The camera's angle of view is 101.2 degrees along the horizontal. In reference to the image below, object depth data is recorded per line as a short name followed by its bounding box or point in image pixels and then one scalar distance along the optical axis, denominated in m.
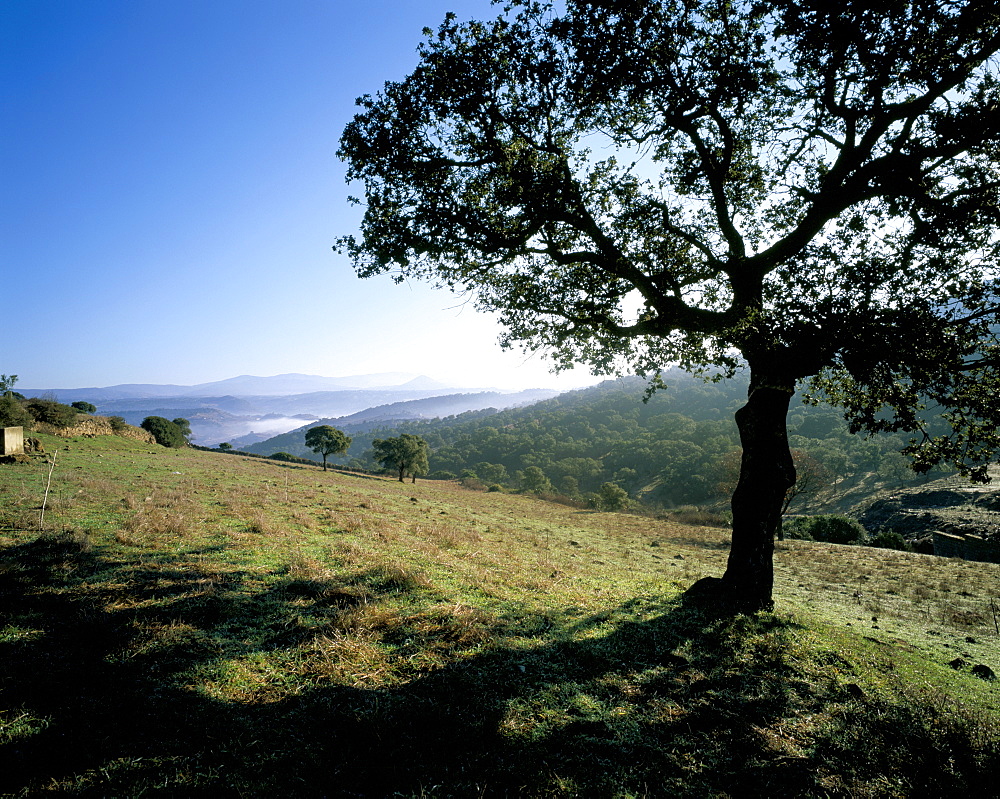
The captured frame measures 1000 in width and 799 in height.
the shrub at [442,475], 94.88
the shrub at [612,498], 49.38
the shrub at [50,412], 35.03
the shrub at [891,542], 29.69
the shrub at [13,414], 30.53
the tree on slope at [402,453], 58.81
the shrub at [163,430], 56.31
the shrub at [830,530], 32.50
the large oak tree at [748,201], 6.89
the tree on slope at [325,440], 58.47
